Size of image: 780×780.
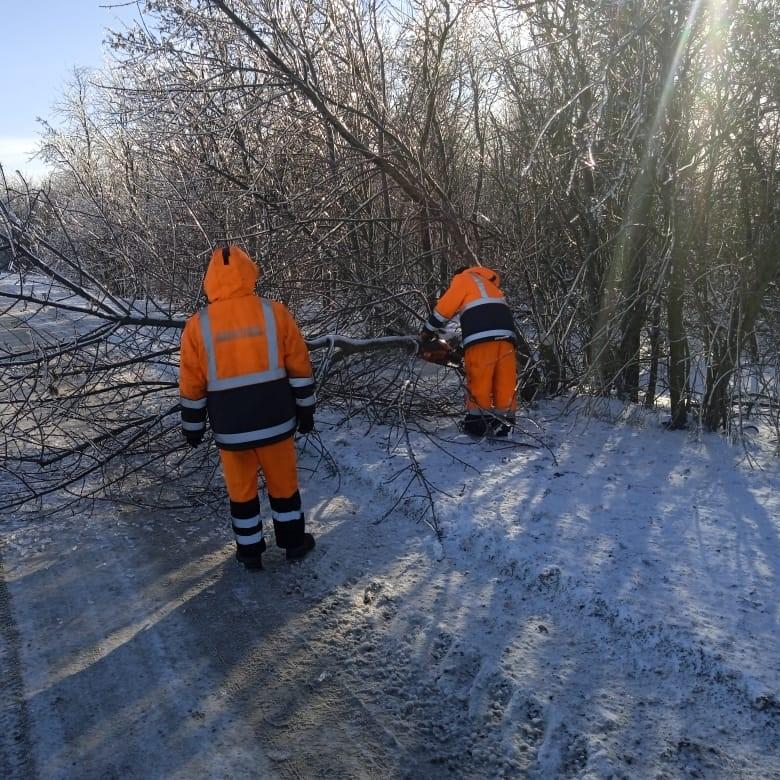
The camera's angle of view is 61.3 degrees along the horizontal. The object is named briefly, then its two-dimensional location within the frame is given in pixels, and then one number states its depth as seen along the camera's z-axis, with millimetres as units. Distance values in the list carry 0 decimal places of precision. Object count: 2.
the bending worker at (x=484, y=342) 5516
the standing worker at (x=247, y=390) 3756
